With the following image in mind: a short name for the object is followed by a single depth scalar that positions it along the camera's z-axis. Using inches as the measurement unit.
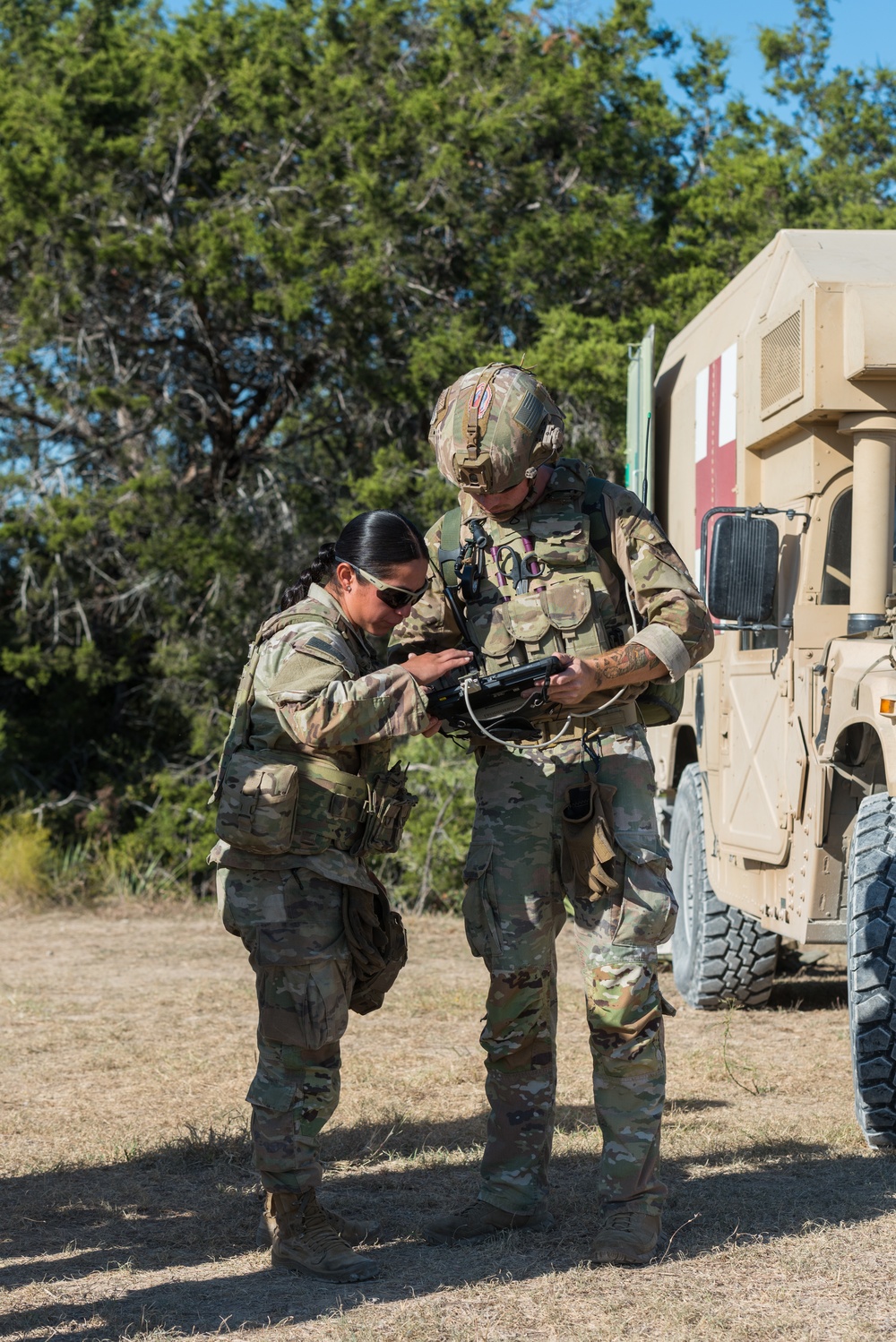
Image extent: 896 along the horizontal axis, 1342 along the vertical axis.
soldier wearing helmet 139.1
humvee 176.9
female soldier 130.1
